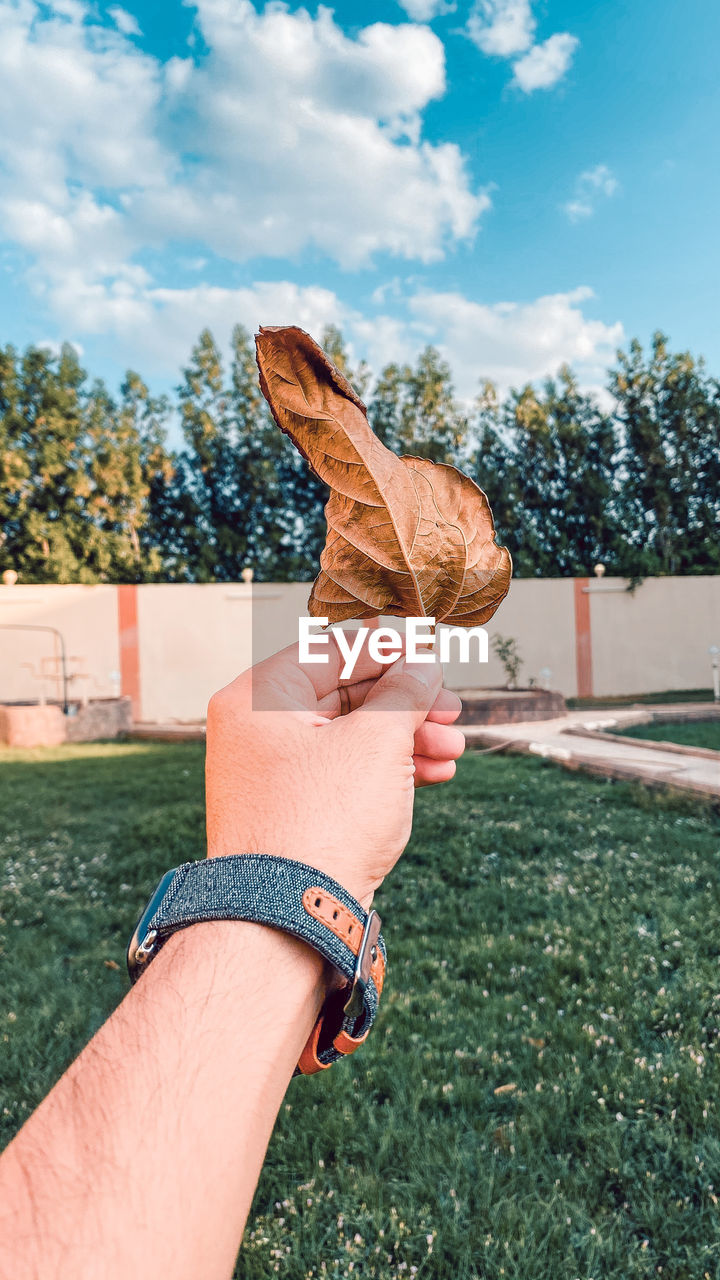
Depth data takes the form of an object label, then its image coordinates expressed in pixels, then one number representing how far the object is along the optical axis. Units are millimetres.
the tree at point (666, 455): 17141
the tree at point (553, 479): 16781
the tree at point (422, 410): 16844
